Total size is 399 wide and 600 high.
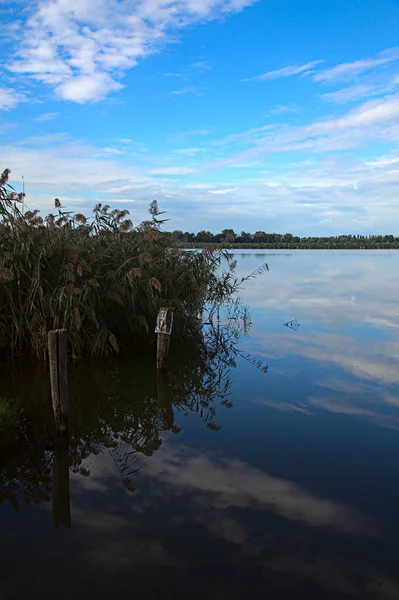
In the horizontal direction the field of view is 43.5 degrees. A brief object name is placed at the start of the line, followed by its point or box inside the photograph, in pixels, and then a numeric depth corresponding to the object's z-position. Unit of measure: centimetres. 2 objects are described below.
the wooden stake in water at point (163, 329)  876
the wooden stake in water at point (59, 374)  579
